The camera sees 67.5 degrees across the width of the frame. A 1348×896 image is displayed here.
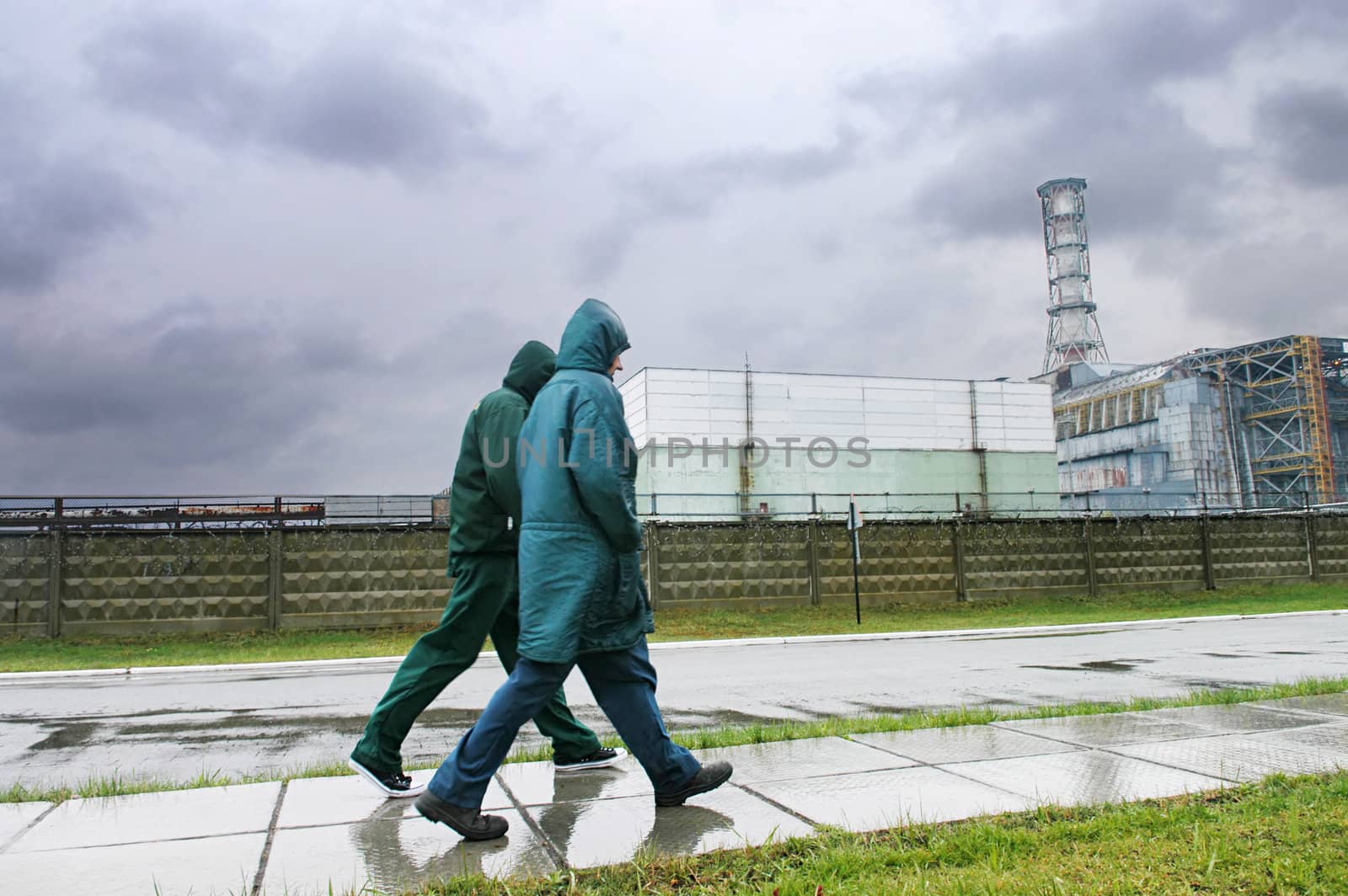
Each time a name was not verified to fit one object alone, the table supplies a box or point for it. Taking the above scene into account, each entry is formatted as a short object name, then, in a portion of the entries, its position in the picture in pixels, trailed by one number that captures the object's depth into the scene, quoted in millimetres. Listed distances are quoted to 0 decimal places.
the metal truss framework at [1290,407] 55844
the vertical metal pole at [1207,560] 24719
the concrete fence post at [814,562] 21031
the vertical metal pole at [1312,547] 26031
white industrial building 38750
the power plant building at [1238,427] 56062
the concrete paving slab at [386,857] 3170
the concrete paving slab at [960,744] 4906
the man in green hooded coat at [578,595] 3639
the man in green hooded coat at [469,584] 4324
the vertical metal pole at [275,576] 17688
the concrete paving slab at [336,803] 4016
